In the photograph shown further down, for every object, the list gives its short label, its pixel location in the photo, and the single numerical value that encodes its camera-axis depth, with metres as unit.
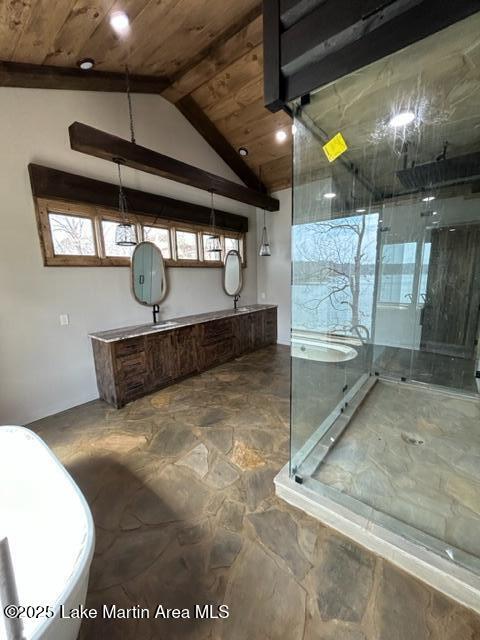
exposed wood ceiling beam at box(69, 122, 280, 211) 2.37
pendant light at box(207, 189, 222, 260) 4.43
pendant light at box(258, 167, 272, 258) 4.93
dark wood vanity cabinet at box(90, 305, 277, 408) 3.01
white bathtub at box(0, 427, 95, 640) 0.90
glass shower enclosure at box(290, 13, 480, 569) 1.64
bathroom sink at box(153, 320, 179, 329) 3.59
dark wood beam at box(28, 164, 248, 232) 2.68
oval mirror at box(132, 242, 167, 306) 3.53
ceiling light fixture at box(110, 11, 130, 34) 2.07
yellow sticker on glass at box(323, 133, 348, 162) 2.00
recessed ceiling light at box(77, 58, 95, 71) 2.52
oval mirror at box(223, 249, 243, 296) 4.86
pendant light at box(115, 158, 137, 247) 3.08
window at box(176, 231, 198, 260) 4.07
